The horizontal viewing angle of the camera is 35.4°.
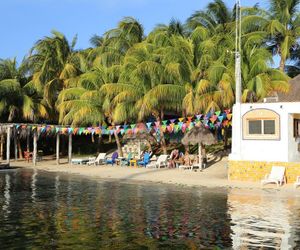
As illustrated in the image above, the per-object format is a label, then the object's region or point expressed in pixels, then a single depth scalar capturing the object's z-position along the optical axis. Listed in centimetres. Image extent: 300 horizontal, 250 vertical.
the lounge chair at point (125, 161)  3089
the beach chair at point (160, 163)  2856
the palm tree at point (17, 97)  3859
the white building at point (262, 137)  2161
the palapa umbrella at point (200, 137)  2568
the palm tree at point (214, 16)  3653
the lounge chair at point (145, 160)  2959
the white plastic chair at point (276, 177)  2019
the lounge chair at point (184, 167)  2650
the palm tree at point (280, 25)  3494
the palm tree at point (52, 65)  3947
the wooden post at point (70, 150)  3466
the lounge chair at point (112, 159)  3206
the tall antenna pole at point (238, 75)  2282
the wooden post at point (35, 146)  3406
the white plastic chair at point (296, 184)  1947
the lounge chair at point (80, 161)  3343
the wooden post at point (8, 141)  3266
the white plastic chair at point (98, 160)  3256
